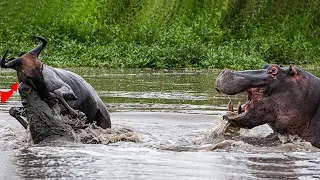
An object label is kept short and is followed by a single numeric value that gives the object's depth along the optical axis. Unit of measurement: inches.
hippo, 575.2
